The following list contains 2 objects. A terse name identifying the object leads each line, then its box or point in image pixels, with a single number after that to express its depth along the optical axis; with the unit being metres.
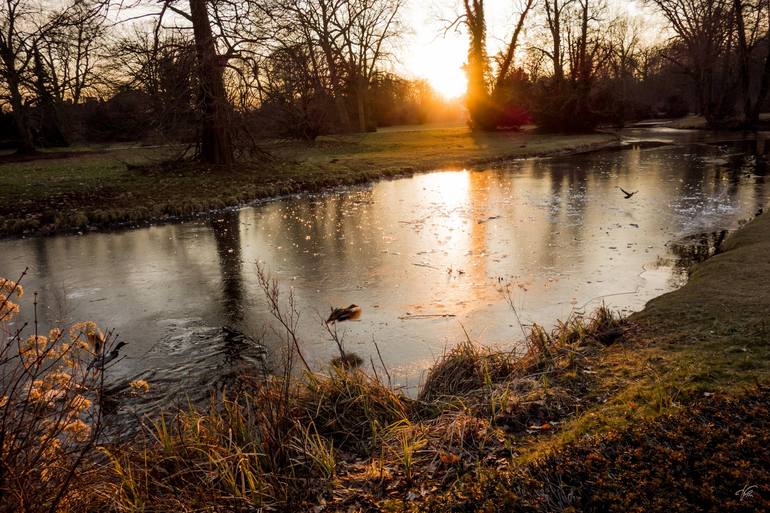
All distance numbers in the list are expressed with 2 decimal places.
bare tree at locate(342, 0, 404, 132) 46.19
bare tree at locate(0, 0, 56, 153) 30.11
